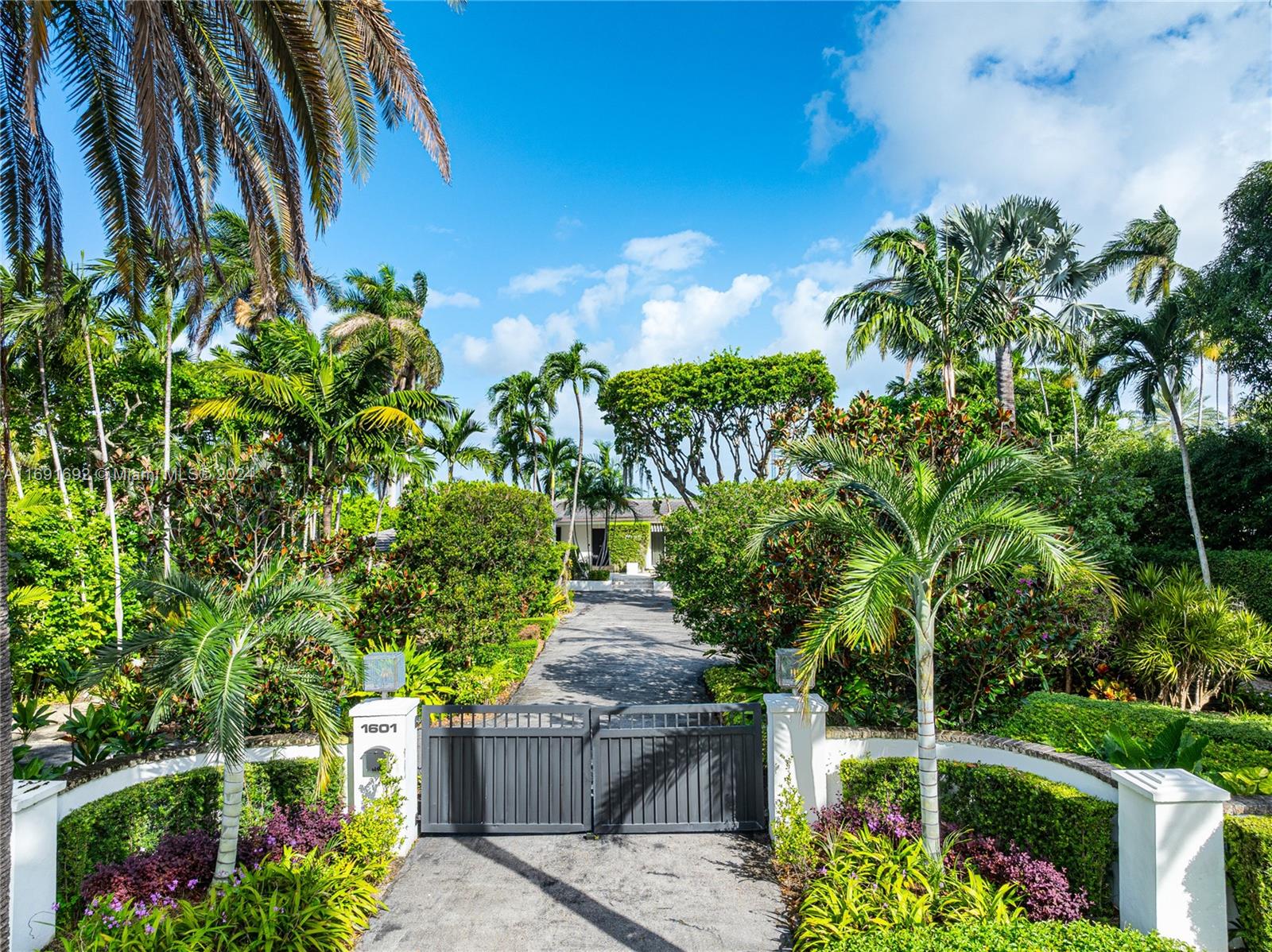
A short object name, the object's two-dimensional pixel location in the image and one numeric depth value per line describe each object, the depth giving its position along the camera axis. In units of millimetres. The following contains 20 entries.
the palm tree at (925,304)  13852
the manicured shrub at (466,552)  10992
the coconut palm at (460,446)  27453
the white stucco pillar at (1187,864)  4176
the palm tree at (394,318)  22297
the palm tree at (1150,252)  20484
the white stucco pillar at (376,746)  6340
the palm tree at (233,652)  4660
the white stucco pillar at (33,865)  4309
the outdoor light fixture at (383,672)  6660
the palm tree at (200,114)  4359
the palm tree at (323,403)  10352
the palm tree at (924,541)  4984
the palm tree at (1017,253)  14234
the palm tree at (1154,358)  13352
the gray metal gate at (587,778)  6797
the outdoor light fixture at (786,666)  6758
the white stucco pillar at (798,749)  6367
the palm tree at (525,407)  26562
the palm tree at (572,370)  25061
